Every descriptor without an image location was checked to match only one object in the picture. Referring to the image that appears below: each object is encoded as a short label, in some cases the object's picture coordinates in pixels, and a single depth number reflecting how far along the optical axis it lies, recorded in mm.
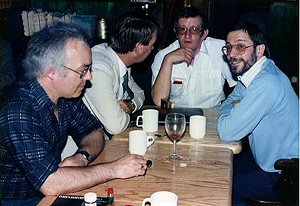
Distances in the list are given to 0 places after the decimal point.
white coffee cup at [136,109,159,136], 2139
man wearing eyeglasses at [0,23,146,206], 1499
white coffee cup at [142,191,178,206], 1236
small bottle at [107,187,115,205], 1344
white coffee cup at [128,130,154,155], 1806
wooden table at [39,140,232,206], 1419
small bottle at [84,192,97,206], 1292
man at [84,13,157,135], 2164
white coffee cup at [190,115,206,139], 2045
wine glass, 1822
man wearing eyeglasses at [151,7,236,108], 2953
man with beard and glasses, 1985
